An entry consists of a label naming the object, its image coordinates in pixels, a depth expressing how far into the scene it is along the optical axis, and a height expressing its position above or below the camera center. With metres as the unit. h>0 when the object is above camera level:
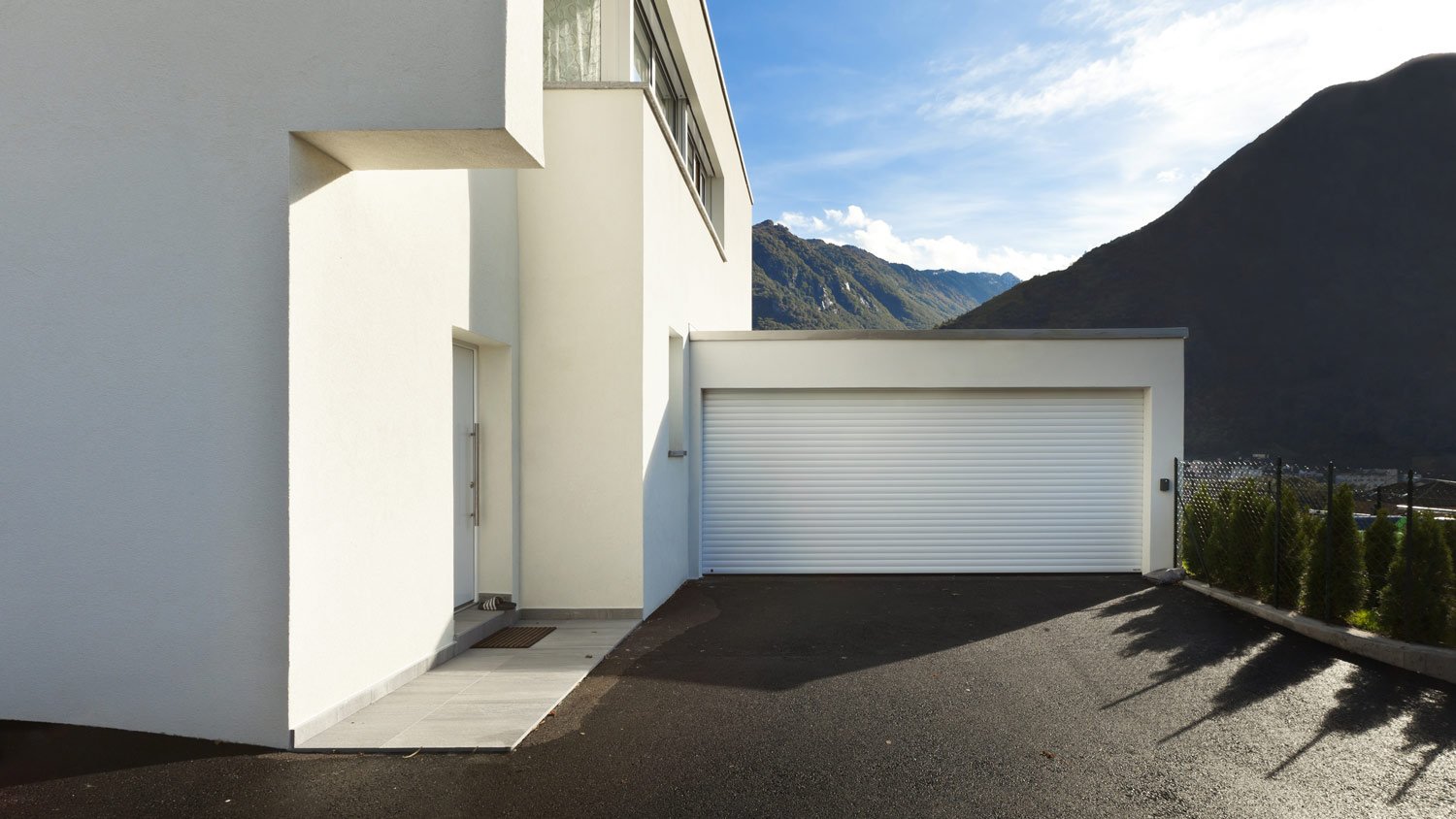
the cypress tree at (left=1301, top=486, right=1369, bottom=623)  7.09 -1.32
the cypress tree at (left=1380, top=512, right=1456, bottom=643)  6.40 -1.33
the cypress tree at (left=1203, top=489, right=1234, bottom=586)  8.92 -1.39
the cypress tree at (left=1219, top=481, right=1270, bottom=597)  8.51 -1.28
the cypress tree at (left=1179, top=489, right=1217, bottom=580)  9.39 -1.32
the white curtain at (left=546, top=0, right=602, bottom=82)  8.16 +3.29
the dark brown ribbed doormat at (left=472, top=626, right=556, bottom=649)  6.82 -1.85
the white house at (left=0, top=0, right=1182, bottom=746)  4.33 +0.33
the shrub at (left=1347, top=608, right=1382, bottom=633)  7.01 -1.69
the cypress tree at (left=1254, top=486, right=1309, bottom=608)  7.85 -1.29
